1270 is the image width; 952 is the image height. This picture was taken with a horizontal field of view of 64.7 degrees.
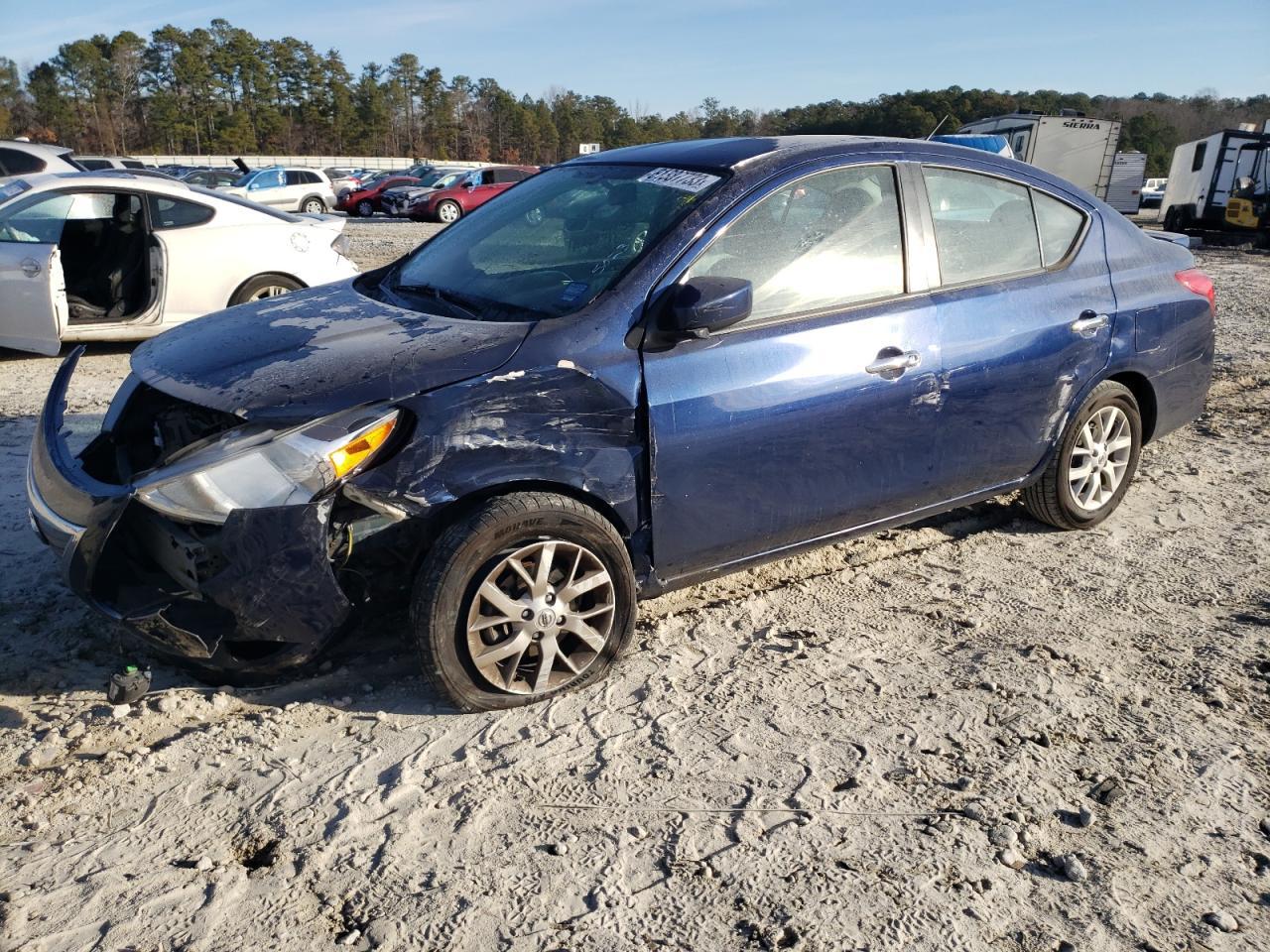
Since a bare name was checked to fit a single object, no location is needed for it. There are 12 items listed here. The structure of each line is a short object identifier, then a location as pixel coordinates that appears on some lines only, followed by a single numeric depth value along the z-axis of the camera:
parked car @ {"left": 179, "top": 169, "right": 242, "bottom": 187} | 28.88
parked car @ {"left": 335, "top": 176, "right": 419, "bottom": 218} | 34.47
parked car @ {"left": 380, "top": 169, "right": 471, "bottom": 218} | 31.77
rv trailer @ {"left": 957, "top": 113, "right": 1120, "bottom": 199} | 29.05
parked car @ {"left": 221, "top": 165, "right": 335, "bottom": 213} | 28.86
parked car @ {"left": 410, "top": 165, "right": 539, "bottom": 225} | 30.19
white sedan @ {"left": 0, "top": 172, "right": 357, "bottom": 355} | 7.81
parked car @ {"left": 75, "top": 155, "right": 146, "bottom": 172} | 19.94
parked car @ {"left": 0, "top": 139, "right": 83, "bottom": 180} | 12.45
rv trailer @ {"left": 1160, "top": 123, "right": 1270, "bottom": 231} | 24.50
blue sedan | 2.99
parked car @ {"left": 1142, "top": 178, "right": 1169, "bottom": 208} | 47.56
